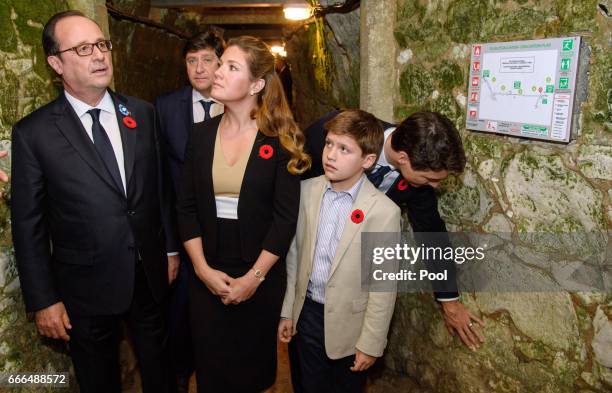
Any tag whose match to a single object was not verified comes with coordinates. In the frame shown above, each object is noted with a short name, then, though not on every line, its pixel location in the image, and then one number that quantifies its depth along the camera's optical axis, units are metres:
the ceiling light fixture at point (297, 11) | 4.32
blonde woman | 2.06
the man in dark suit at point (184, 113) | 2.83
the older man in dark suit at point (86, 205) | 1.93
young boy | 2.01
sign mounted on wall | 1.74
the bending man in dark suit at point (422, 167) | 2.02
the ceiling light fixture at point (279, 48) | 11.34
